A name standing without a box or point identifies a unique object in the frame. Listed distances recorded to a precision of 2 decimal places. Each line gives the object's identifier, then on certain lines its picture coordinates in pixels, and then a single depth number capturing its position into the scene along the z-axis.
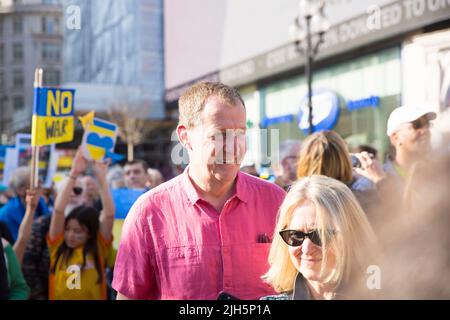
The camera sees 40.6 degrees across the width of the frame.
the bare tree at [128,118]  23.74
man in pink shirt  1.65
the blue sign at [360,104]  11.43
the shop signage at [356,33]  11.09
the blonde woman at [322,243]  1.48
